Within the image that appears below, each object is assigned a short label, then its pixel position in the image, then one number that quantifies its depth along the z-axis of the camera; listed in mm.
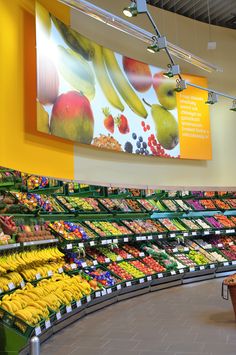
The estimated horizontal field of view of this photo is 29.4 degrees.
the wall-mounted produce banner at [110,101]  7559
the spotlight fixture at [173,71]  7543
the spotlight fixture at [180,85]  8137
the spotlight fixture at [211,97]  9185
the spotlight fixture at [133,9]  5551
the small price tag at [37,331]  4254
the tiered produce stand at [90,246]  4887
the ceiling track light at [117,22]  6416
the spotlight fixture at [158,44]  6578
